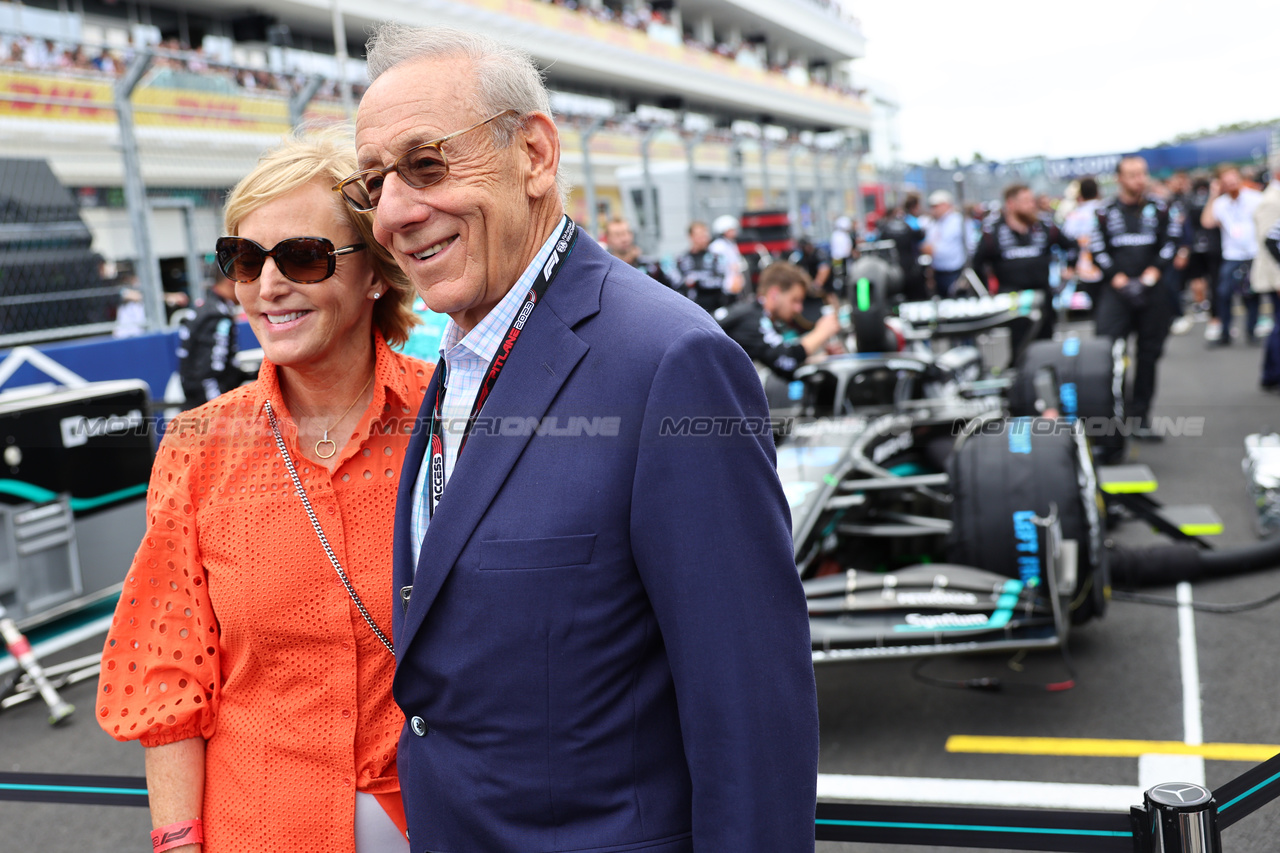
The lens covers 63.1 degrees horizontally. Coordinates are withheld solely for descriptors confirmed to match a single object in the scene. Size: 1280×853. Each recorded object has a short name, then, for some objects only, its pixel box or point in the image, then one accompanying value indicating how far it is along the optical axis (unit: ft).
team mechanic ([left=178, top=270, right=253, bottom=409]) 22.68
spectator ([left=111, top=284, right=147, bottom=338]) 25.11
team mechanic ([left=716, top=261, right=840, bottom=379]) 20.75
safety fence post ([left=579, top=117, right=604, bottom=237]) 45.41
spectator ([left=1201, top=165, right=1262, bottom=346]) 38.27
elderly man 3.68
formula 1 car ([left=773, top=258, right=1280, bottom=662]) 11.32
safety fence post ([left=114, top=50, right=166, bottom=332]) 22.75
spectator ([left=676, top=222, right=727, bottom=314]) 38.01
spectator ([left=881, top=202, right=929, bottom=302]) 43.96
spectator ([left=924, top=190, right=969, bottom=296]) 43.29
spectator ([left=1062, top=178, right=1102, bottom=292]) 37.73
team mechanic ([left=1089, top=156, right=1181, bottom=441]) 26.12
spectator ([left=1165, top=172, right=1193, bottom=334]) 44.50
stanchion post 4.90
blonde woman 4.98
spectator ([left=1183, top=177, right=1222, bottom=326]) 43.58
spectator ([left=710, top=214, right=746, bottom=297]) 47.80
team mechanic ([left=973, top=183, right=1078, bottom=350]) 32.35
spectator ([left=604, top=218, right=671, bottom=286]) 31.19
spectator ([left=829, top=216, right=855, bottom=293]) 61.05
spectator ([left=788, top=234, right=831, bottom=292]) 53.93
